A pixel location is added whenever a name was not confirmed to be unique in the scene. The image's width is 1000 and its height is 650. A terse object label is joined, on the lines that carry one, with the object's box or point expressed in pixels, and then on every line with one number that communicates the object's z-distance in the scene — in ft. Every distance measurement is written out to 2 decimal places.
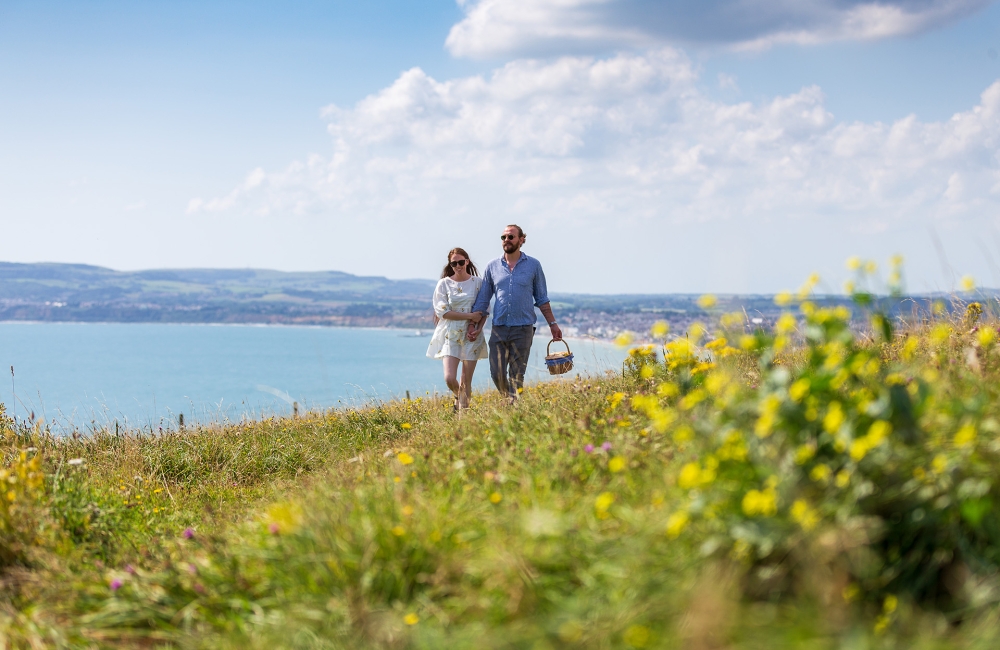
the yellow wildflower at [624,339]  16.15
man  31.04
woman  31.76
